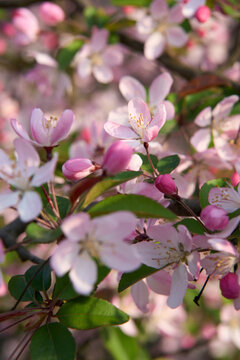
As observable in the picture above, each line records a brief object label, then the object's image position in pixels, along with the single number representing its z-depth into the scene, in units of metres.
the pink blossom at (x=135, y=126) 0.57
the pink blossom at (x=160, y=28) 0.74
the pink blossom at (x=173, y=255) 0.55
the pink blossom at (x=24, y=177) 0.51
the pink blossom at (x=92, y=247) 0.50
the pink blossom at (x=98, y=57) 0.78
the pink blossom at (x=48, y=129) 0.55
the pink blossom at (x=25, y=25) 0.87
